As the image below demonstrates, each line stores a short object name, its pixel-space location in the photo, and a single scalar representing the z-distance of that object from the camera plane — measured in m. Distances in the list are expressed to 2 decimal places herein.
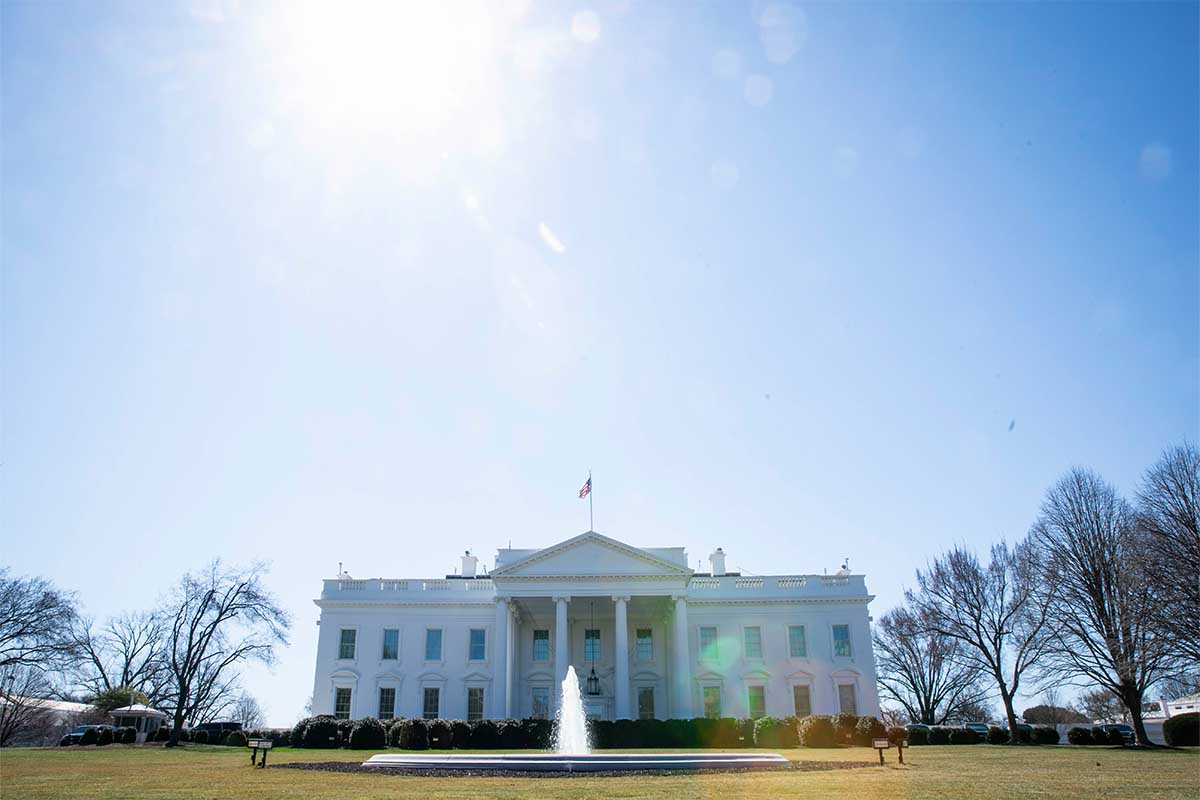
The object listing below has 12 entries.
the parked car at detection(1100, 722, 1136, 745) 36.50
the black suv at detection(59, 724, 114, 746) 39.19
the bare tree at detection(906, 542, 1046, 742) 42.88
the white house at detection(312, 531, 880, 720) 43.06
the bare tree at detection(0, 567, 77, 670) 43.22
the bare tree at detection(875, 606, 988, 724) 57.44
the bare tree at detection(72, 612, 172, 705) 56.88
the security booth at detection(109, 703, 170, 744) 44.69
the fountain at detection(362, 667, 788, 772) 19.19
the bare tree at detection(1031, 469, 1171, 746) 32.12
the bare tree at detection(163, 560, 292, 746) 43.03
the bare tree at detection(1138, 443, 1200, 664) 27.78
